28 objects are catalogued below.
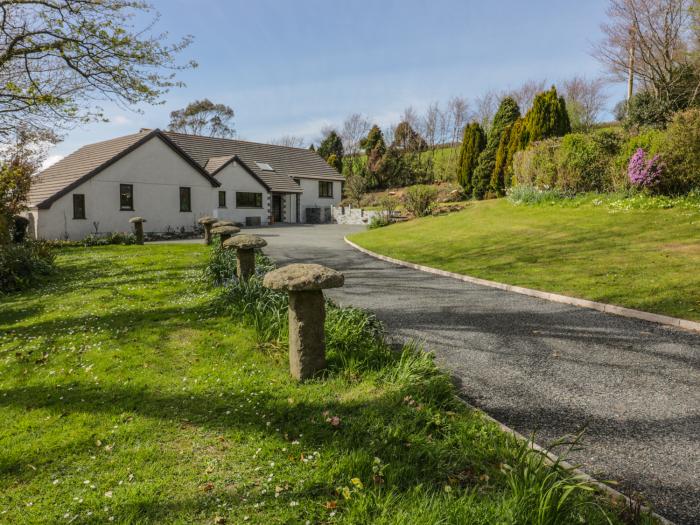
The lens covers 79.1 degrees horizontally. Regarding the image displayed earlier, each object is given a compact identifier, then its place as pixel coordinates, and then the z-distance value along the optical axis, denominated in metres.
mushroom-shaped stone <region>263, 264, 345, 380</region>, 4.55
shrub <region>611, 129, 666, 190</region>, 15.02
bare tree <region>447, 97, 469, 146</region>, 52.47
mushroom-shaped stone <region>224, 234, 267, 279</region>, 8.07
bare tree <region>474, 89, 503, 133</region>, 52.91
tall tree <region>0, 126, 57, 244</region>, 12.23
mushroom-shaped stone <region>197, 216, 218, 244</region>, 18.36
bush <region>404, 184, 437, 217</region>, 25.83
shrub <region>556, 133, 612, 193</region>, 17.47
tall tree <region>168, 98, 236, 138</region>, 57.72
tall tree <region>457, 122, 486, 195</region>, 30.86
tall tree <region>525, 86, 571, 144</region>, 23.25
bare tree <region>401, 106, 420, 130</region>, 52.81
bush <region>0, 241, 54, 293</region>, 10.91
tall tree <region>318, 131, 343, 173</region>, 53.94
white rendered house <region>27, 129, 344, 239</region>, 23.08
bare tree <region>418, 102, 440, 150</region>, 53.50
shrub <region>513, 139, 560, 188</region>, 19.47
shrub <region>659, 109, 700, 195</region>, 13.98
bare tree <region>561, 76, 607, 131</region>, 47.19
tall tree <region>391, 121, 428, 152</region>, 50.91
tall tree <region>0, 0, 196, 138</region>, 11.58
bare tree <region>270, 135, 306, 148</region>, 70.06
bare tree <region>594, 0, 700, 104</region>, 25.78
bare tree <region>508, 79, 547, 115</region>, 52.78
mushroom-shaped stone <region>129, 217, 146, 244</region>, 20.45
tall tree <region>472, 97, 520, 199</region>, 28.53
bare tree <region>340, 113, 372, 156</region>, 59.62
